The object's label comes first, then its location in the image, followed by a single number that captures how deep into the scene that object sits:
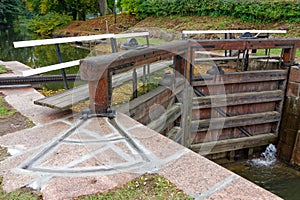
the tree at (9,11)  32.47
